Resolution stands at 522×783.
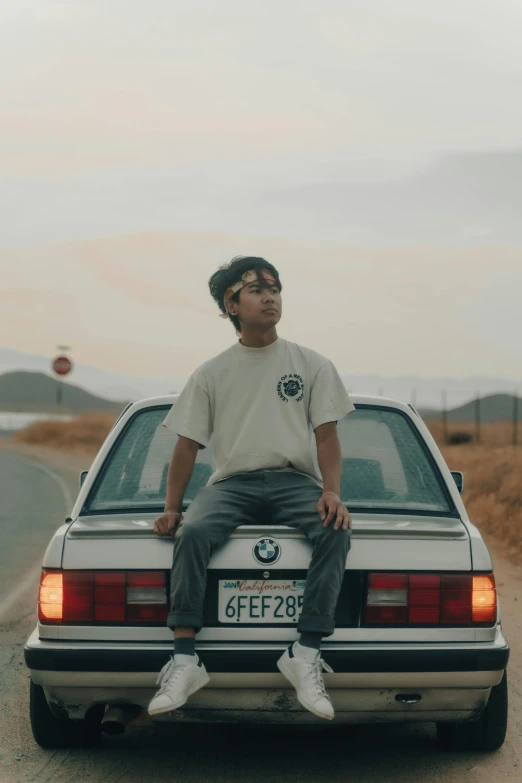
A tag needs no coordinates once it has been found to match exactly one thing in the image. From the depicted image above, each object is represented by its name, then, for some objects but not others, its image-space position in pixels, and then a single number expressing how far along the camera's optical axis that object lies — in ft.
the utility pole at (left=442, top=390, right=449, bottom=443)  165.55
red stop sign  172.51
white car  13.26
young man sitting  13.84
